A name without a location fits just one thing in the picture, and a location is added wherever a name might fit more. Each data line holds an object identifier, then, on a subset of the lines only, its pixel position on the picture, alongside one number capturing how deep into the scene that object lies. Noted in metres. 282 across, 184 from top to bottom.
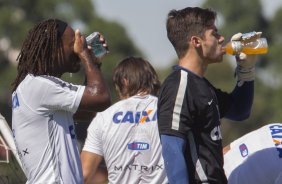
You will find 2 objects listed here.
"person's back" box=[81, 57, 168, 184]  14.90
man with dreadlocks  12.14
